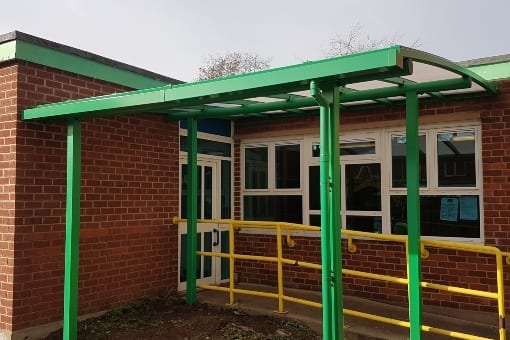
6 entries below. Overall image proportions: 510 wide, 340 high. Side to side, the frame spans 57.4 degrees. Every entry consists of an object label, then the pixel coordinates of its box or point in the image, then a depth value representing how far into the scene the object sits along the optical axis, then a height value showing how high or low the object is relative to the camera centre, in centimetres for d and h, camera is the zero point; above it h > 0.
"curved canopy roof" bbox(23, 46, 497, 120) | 313 +89
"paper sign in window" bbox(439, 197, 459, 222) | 597 -20
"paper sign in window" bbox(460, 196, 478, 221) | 584 -18
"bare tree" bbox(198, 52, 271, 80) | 2428 +677
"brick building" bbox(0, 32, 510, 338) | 480 +10
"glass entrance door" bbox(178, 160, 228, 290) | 696 -54
